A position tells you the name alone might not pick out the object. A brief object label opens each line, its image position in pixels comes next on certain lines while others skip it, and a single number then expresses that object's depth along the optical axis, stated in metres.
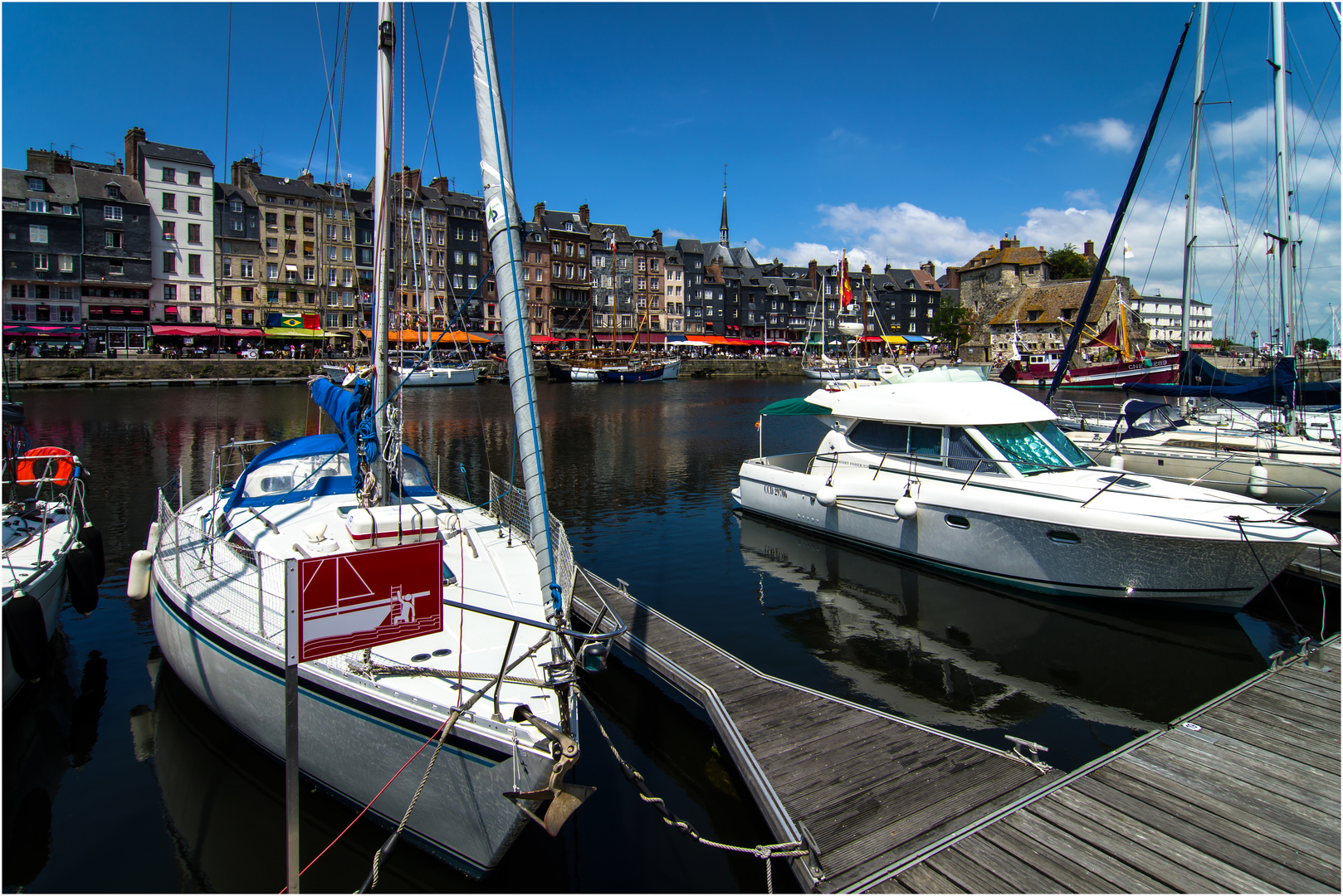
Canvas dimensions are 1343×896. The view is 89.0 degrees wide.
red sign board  4.11
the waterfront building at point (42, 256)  57.88
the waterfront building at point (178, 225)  64.50
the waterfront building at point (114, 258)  60.88
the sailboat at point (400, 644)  5.34
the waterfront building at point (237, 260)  67.88
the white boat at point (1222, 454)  16.86
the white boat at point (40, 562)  7.82
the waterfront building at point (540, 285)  85.88
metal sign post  4.00
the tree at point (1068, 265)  96.00
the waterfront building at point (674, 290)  98.94
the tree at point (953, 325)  94.12
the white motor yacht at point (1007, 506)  10.47
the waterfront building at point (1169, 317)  127.31
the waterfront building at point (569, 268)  89.12
